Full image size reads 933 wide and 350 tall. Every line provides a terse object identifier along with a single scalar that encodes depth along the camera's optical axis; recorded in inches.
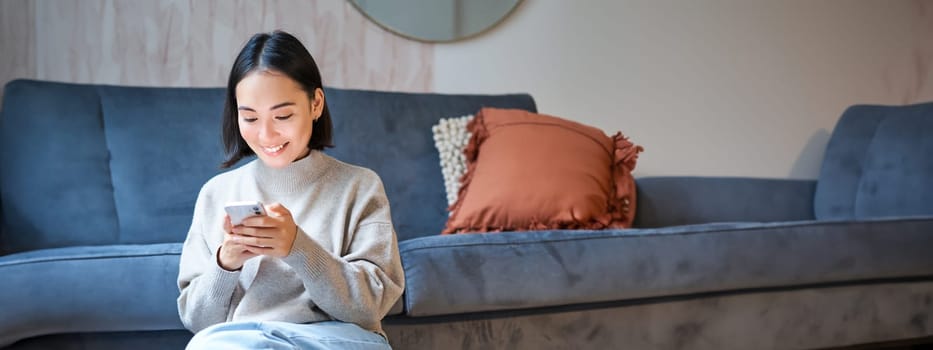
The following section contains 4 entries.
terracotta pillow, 86.1
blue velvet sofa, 62.5
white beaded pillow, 91.3
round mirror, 106.3
